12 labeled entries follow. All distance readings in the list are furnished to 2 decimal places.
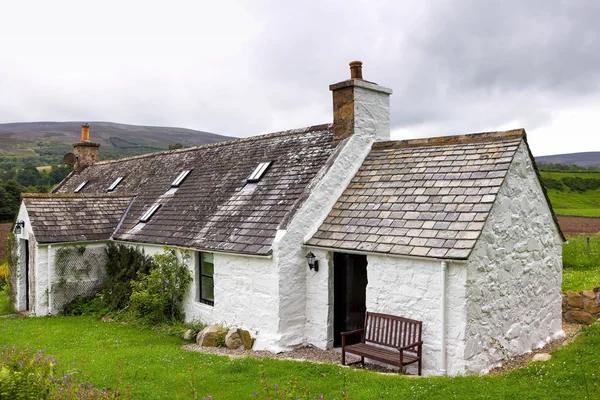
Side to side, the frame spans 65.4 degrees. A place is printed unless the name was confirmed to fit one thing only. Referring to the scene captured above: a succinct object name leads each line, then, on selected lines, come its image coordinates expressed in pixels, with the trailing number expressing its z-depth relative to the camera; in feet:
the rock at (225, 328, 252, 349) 35.09
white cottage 28.55
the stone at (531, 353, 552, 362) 28.58
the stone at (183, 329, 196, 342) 38.34
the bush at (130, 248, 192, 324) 42.37
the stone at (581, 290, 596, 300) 38.63
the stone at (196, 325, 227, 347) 35.83
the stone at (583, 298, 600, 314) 38.63
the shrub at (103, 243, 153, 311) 46.88
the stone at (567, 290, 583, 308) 40.12
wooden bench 27.81
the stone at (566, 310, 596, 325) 39.50
